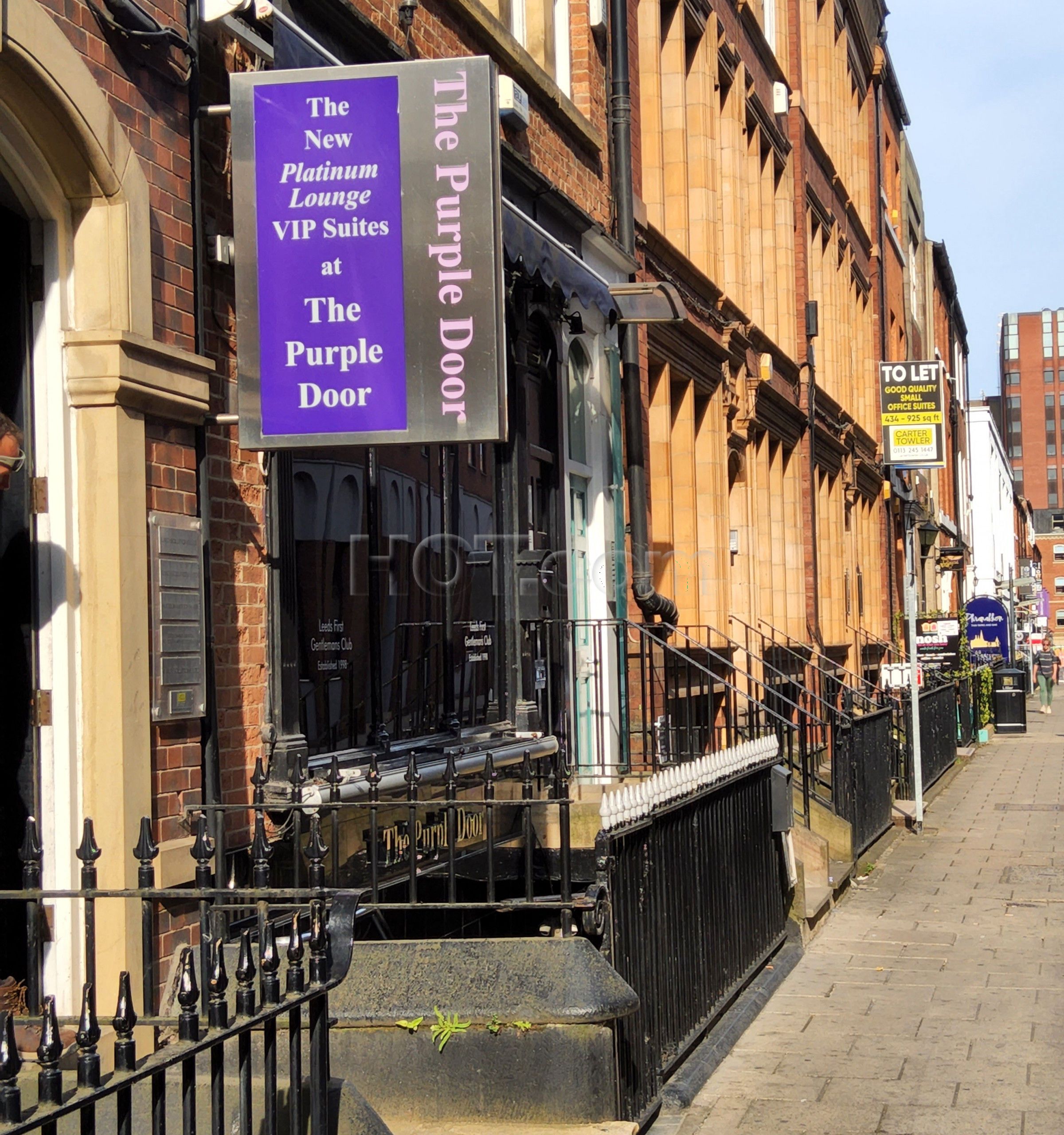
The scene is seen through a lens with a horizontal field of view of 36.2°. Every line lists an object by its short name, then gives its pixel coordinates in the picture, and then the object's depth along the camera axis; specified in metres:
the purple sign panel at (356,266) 6.49
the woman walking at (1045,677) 44.09
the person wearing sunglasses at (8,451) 5.07
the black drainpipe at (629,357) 13.59
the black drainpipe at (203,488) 6.44
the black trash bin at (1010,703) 32.78
